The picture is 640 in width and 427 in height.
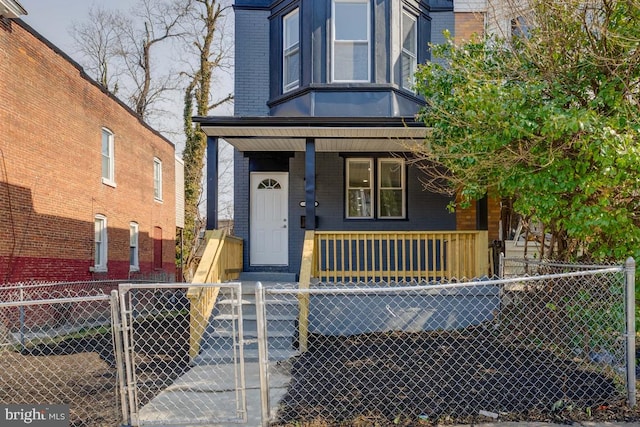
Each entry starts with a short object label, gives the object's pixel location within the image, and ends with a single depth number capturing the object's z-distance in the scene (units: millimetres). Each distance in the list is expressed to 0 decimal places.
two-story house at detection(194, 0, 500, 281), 10344
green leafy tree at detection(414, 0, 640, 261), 5312
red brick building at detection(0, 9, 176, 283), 10500
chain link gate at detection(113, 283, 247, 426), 4211
